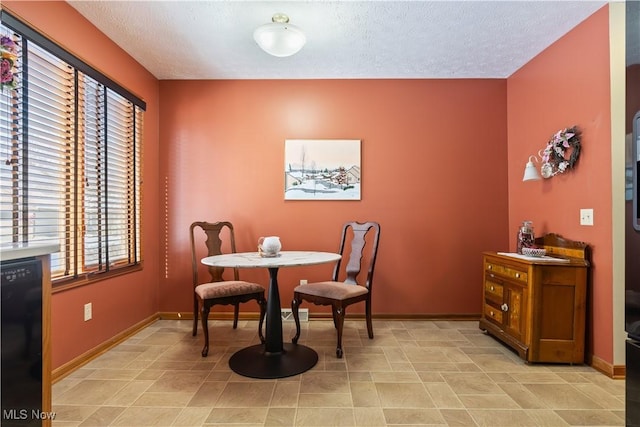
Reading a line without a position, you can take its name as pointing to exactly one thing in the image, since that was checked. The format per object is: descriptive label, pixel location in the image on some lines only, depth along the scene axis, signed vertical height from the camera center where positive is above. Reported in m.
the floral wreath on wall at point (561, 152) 2.27 +0.48
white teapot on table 2.18 -0.24
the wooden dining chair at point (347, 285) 2.31 -0.58
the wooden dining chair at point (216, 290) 2.30 -0.59
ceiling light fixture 2.05 +1.19
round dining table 2.00 -1.00
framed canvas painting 3.12 +0.45
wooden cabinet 2.13 -0.65
